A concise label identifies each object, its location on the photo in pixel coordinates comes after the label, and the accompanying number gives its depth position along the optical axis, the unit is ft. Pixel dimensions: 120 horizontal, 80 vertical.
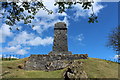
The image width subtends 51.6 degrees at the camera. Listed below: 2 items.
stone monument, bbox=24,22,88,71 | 75.54
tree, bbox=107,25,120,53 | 124.57
